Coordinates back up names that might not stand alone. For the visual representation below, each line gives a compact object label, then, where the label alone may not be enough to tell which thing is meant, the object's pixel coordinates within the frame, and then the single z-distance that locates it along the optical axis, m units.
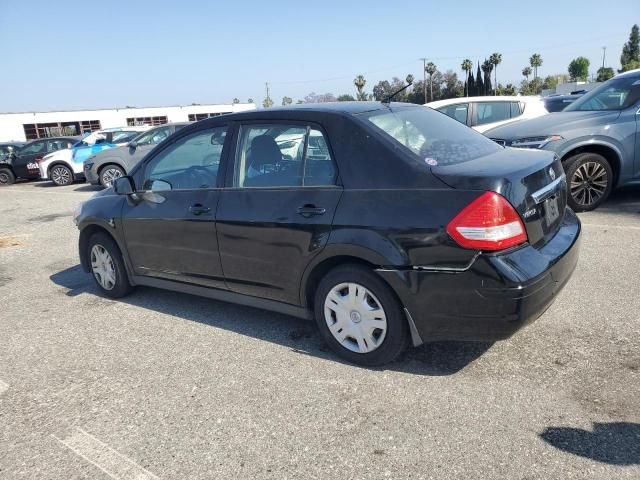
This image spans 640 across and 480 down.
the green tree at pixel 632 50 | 79.69
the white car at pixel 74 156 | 16.00
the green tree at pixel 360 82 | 93.61
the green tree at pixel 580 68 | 103.94
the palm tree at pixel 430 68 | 85.12
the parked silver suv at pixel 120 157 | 13.09
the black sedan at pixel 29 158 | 17.53
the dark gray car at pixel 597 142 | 6.71
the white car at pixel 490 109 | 9.57
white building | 53.91
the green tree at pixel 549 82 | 89.61
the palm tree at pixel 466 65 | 80.99
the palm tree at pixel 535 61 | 98.94
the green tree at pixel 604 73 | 74.88
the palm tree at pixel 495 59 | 84.81
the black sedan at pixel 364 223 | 2.87
